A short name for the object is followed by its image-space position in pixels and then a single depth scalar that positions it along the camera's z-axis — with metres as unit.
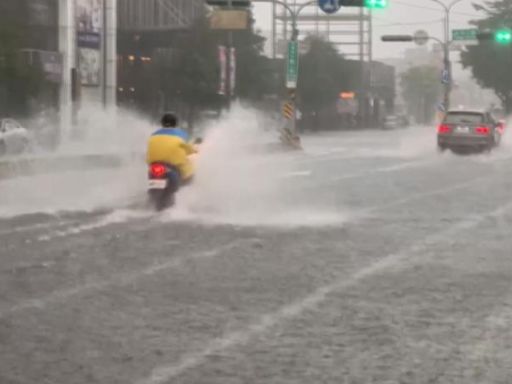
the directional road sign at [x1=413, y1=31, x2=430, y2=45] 62.24
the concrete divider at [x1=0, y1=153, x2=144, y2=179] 26.98
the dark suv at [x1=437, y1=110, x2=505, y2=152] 36.88
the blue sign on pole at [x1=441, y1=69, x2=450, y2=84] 65.81
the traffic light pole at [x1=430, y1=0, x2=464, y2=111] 65.81
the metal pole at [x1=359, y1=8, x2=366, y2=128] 120.56
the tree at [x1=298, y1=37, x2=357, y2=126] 92.56
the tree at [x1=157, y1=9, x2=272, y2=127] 59.81
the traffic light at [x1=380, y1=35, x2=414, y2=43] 57.47
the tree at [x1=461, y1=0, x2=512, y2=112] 90.50
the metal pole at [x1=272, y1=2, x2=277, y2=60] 103.81
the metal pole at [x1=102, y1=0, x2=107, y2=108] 54.75
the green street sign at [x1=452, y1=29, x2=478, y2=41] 53.94
